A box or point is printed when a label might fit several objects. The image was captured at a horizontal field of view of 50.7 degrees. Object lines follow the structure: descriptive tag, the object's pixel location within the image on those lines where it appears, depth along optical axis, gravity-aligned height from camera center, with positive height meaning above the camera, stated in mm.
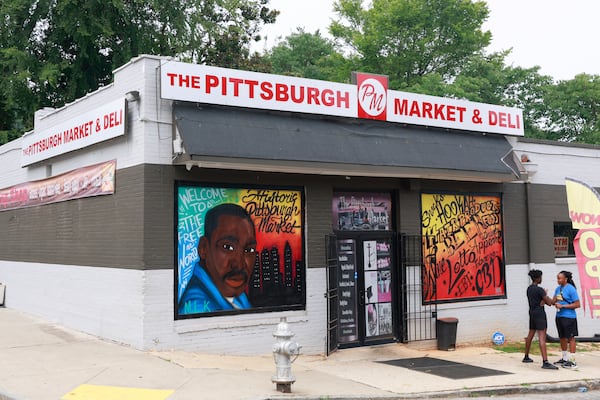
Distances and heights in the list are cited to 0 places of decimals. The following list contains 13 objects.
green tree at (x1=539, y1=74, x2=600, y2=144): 35844 +8183
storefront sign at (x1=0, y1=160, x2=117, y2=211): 11633 +1536
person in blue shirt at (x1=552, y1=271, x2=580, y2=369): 11461 -1167
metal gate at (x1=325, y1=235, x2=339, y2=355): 11719 -719
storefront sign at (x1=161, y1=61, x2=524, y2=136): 10734 +3040
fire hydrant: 8141 -1287
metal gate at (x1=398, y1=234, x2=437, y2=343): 13109 -918
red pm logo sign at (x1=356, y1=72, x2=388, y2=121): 12711 +3230
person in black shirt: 11352 -1056
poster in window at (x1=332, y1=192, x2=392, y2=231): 12689 +904
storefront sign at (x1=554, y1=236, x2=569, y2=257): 15969 +153
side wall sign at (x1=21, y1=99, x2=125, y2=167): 11078 +2503
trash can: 13125 -1636
